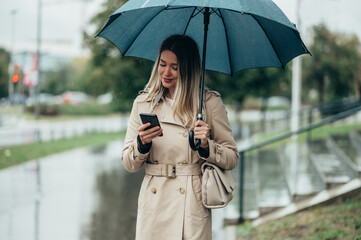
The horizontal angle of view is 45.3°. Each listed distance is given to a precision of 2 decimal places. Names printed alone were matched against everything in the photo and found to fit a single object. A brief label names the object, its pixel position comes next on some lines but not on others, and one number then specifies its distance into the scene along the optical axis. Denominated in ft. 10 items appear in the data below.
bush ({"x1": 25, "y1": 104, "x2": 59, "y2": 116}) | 130.11
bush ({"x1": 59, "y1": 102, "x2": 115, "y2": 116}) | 140.34
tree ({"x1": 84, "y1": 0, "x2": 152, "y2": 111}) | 43.18
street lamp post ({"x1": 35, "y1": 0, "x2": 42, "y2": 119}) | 82.67
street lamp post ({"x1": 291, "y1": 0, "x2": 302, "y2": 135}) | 47.25
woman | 9.25
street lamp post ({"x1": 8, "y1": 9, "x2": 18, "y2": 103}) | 128.47
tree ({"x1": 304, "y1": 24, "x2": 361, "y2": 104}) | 63.05
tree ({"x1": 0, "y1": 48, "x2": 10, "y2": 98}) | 189.37
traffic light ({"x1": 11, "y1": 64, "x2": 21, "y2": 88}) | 64.75
